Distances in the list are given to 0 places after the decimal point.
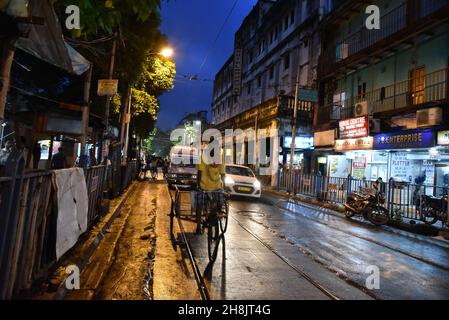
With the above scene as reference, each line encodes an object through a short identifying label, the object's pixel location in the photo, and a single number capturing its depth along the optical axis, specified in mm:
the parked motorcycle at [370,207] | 12797
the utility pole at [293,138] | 22516
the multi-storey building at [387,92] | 16062
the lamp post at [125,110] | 19078
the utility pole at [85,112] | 9317
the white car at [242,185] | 17406
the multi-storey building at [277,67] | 28891
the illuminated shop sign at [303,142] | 29022
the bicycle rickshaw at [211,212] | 6863
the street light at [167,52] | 19250
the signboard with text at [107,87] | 11977
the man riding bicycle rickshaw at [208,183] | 7996
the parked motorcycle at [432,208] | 11749
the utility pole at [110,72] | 13562
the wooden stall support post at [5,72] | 5175
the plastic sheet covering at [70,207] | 5148
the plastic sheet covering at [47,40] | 5258
